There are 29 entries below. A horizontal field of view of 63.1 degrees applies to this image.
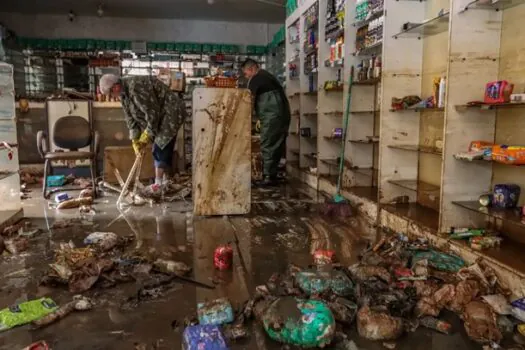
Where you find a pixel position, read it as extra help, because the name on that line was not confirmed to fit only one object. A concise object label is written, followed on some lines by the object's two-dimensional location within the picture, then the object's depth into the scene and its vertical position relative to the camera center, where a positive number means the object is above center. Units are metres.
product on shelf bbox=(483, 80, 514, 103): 2.79 +0.21
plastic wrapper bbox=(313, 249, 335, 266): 3.04 -0.96
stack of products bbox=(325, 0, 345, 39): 5.24 +1.33
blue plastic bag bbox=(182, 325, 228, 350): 1.87 -0.96
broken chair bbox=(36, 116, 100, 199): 5.38 -0.22
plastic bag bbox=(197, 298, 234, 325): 2.20 -0.99
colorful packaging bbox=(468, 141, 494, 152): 2.99 -0.15
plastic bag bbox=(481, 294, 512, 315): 2.28 -0.97
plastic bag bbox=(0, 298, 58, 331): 2.18 -1.00
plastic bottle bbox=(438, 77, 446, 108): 3.53 +0.25
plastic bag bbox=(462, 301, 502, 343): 2.06 -0.99
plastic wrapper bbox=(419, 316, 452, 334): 2.16 -1.02
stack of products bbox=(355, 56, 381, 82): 4.53 +0.59
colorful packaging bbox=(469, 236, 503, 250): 2.84 -0.79
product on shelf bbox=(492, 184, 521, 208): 2.93 -0.49
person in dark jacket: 6.24 +0.16
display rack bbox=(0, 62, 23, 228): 4.14 -0.30
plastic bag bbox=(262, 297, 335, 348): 1.99 -0.95
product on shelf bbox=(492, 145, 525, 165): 2.69 -0.20
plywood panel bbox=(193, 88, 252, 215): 4.27 -0.29
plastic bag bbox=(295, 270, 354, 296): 2.48 -0.94
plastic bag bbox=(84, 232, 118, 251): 3.39 -0.96
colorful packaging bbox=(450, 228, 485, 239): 3.05 -0.78
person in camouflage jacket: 4.95 +0.13
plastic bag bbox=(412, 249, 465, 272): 2.80 -0.91
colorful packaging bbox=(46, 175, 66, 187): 6.25 -0.86
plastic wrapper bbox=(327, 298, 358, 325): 2.21 -0.98
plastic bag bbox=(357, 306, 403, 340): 2.09 -1.00
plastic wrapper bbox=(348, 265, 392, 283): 2.70 -0.96
